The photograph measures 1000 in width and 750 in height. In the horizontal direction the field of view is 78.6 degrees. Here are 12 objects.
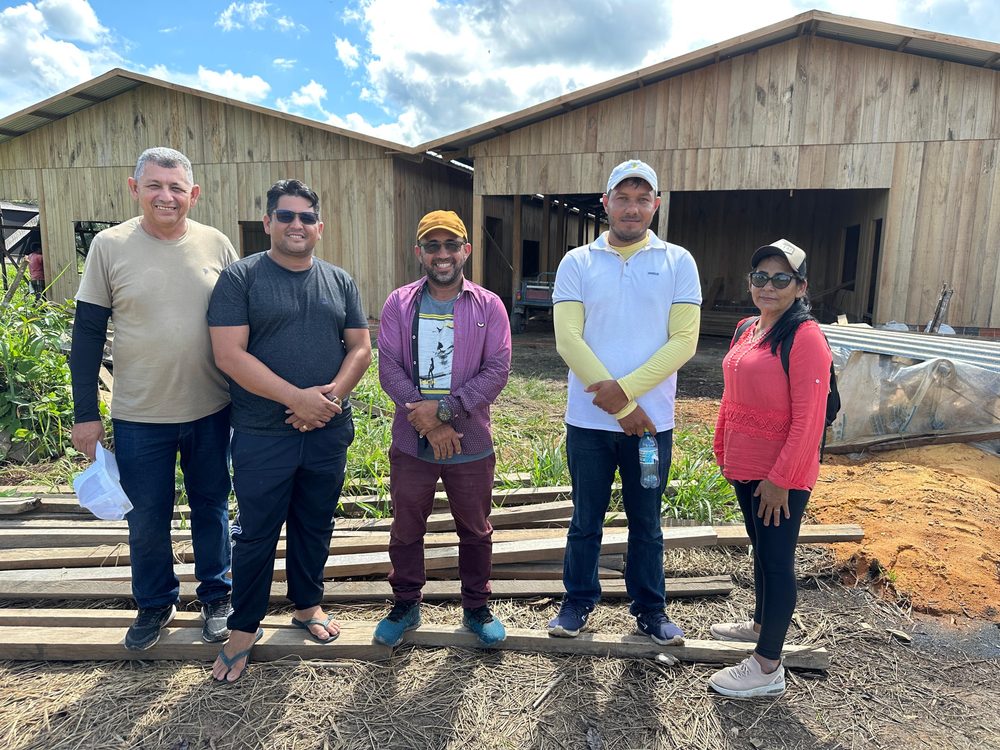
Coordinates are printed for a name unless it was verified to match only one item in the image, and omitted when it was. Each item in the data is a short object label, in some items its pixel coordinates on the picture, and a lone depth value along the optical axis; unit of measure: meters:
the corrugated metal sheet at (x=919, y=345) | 5.84
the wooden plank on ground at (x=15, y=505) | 4.04
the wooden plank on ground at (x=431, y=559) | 3.39
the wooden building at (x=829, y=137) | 9.27
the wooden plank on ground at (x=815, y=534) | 3.85
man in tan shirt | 2.62
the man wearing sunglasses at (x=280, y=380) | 2.55
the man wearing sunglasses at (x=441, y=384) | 2.70
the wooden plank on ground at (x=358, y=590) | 3.26
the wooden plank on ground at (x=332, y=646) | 2.82
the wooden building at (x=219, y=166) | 11.95
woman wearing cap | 2.40
